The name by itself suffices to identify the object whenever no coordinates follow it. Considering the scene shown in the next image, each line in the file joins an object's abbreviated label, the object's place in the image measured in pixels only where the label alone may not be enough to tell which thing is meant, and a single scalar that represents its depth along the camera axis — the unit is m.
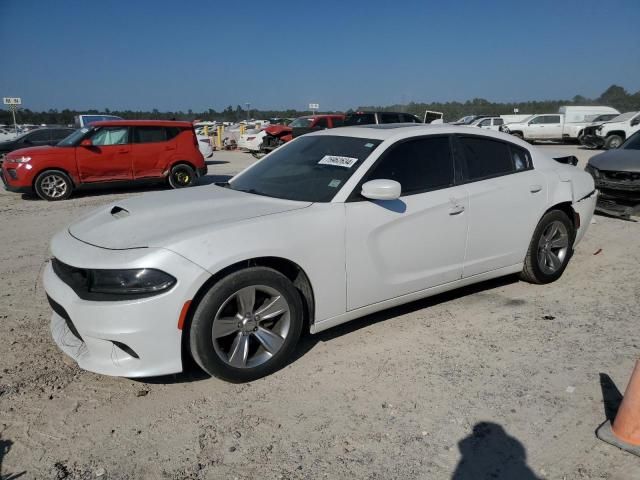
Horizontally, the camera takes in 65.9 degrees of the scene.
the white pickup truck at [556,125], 27.28
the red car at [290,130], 18.58
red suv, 10.14
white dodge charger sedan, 2.81
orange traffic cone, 2.51
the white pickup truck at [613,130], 21.27
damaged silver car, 7.73
